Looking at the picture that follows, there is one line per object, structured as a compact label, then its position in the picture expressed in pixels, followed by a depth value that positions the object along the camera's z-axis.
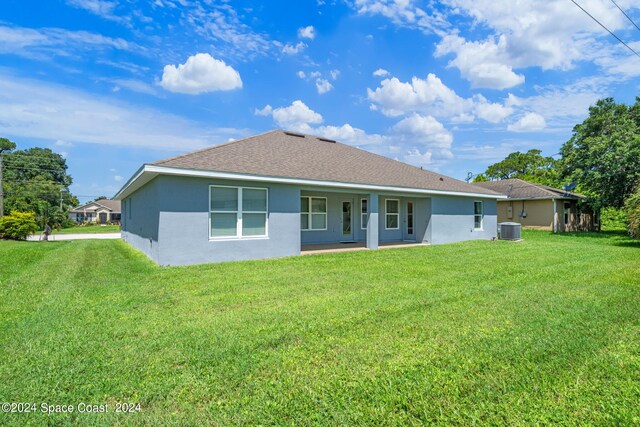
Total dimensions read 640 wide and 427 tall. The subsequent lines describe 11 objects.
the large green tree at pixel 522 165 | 46.10
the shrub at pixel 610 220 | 27.40
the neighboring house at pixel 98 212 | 58.16
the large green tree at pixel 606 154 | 18.17
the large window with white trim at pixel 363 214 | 15.80
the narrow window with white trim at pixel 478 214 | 17.69
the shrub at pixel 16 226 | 19.89
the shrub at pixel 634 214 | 13.00
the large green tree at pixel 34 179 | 41.23
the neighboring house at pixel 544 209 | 22.38
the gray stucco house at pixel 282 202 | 9.19
